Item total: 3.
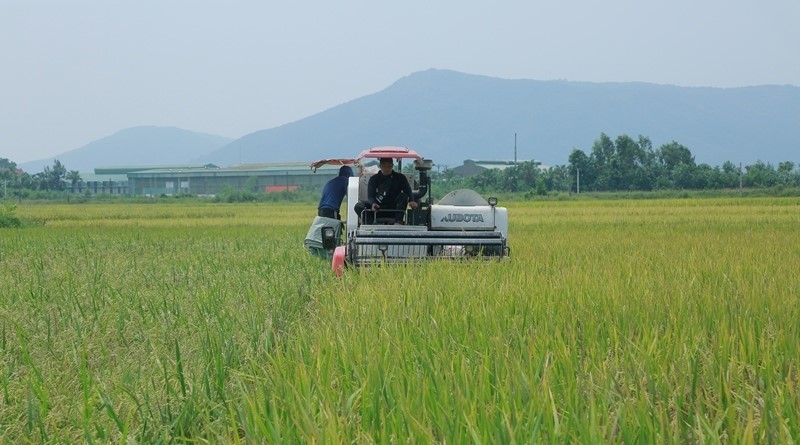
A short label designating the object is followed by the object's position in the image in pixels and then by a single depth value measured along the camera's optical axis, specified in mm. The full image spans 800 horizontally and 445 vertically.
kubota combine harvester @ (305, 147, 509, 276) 16344
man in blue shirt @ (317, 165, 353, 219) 20500
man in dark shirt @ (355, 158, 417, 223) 17719
